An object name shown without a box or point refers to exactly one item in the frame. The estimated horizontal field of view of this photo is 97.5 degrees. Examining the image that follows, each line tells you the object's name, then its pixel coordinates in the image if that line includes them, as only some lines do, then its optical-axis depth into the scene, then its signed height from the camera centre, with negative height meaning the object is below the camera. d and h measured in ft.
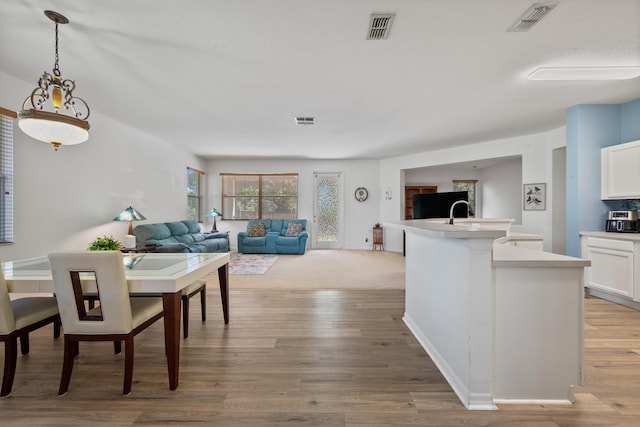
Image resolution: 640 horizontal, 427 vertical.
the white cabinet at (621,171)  11.10 +1.59
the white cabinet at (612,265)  10.36 -2.19
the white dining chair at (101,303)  5.44 -1.86
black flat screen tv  18.56 +0.31
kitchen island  5.26 -2.18
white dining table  5.78 -1.49
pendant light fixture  6.32 +2.05
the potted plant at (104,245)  9.13 -1.14
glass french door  26.61 -0.11
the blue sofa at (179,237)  15.60 -1.81
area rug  17.16 -3.68
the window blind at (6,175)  9.57 +1.21
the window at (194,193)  23.53 +1.49
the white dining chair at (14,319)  5.60 -2.35
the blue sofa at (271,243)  23.36 -2.78
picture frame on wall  17.02 +0.78
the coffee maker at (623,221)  11.34 -0.50
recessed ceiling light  9.31 +4.65
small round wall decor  26.32 +1.48
